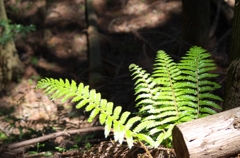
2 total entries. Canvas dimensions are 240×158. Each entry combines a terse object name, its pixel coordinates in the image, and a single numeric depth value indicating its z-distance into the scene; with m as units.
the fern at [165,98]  2.14
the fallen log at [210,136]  1.86
